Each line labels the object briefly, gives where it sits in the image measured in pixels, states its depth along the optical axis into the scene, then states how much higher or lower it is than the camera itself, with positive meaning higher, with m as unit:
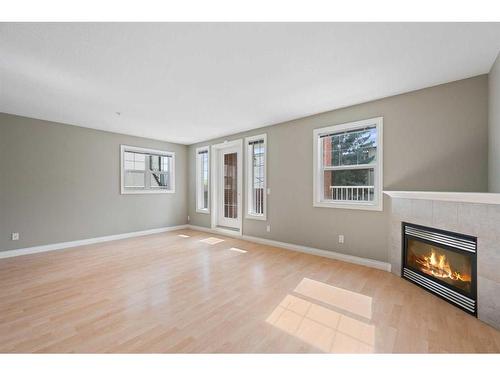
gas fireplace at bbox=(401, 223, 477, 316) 2.16 -0.87
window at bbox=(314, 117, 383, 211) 3.34 +0.34
